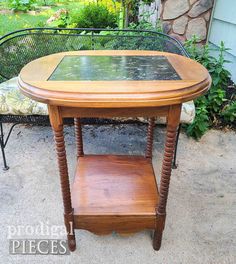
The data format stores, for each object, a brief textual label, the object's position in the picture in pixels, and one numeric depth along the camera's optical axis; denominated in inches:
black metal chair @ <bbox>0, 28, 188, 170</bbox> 83.2
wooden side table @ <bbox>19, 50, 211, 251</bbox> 36.5
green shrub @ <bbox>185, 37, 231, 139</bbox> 85.3
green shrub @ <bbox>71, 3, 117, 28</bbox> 156.9
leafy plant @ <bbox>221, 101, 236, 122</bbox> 90.0
